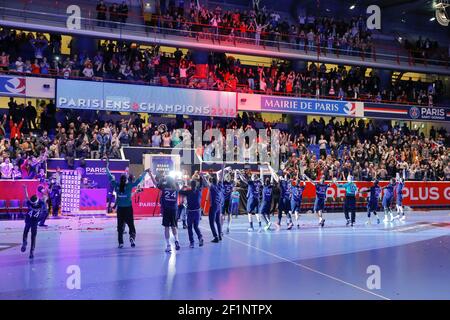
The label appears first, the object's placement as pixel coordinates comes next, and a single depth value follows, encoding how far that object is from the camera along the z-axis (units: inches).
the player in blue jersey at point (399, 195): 889.6
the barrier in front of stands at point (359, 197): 908.6
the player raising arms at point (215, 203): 561.3
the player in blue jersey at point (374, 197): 830.5
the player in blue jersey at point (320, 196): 785.6
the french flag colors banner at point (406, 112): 1407.5
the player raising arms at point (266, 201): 708.0
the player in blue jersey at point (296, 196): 758.5
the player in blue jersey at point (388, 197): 853.2
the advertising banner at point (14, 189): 826.8
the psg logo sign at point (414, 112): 1476.4
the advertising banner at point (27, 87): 1019.3
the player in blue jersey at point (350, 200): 785.6
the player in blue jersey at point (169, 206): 501.7
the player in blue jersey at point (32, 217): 464.1
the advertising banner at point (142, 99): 1047.0
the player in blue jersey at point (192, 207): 526.9
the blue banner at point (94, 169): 895.1
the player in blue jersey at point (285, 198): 737.0
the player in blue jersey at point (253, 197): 711.1
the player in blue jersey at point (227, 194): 679.1
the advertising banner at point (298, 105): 1245.7
